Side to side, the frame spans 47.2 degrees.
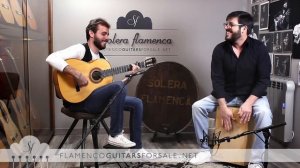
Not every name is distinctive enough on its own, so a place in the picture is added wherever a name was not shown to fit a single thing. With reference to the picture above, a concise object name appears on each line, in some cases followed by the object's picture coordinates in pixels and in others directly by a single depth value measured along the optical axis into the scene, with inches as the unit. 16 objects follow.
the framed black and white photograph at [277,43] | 142.6
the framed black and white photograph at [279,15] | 135.6
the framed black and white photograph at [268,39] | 150.5
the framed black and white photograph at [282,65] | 136.5
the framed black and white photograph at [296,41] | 128.2
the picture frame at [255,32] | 163.9
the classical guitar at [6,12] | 92.2
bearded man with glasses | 117.6
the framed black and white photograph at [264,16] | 152.4
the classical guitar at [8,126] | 90.0
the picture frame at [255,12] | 162.7
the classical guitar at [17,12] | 101.8
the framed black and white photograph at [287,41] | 133.6
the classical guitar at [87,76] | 107.0
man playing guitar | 106.1
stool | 106.3
